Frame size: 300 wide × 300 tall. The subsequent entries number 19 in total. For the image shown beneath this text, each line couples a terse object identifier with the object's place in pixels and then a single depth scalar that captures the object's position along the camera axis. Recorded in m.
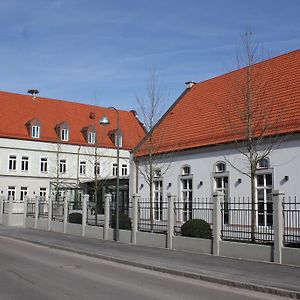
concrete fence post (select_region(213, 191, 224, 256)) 17.36
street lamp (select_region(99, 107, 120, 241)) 21.84
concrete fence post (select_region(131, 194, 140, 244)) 22.00
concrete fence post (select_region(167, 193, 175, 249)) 19.69
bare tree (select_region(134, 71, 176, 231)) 30.88
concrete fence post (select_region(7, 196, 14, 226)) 36.91
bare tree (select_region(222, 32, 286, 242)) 20.61
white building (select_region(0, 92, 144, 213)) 58.69
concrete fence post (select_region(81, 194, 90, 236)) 26.69
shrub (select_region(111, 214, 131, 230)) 23.67
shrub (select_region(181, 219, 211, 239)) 19.12
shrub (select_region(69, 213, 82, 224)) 28.22
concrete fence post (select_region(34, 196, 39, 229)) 33.29
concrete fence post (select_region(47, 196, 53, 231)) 31.34
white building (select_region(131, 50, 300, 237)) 23.03
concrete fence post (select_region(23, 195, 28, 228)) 35.41
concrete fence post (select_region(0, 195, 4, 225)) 38.97
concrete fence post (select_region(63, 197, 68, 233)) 29.03
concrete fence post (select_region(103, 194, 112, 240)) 24.33
